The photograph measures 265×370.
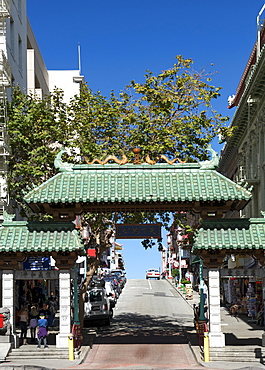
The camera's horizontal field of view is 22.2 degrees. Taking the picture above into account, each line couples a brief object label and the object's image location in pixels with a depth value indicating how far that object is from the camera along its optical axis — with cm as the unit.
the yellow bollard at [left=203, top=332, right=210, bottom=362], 2484
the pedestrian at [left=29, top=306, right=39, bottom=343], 2911
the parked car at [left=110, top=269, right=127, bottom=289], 8065
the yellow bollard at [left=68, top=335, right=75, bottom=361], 2527
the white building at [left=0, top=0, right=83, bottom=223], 3906
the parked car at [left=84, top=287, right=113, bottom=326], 3994
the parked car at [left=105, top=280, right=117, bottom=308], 5285
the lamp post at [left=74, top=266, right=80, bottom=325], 2795
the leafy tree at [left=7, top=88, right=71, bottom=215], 3609
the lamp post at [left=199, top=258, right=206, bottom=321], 2980
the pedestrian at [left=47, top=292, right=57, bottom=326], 3544
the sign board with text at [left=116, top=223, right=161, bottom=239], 3028
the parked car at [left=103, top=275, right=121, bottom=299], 6494
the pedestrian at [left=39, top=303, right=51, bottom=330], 2906
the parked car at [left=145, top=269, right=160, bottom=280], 11188
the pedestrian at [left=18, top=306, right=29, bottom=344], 2895
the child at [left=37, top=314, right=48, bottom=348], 2672
